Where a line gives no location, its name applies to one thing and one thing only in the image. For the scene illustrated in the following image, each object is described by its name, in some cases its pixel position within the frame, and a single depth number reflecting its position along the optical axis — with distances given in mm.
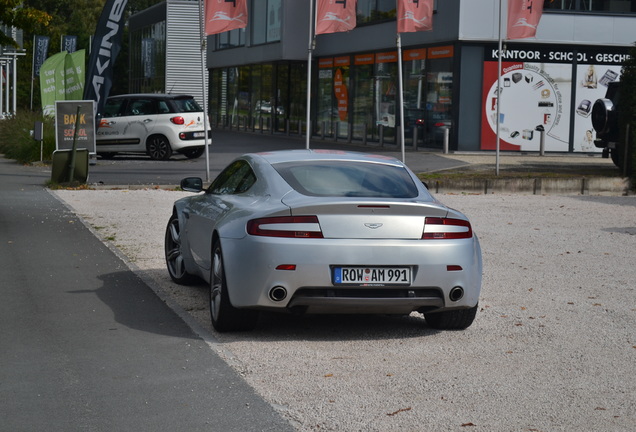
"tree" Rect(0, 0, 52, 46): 17516
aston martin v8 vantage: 7242
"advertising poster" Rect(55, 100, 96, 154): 23875
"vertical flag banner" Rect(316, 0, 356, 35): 23766
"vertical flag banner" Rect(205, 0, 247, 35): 22344
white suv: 29734
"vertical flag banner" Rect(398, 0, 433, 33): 23578
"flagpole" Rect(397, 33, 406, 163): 23005
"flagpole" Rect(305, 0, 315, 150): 23761
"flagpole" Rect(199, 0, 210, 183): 22109
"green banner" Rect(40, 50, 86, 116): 28125
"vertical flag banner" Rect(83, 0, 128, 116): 26906
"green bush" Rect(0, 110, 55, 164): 28609
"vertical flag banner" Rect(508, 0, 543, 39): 25234
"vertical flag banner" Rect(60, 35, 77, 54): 58688
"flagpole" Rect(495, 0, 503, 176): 24453
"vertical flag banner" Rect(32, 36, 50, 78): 53938
